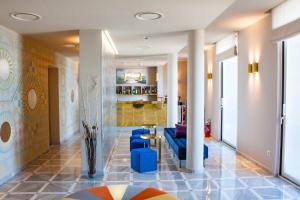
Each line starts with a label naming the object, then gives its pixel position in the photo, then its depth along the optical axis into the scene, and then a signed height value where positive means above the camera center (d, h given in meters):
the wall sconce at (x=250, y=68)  5.85 +0.44
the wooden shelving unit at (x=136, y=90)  14.31 -0.08
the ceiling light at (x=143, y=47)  7.26 +1.17
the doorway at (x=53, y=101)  7.77 -0.36
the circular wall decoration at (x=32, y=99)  5.79 -0.22
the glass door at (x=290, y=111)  4.40 -0.40
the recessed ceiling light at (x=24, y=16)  3.89 +1.11
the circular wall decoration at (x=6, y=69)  4.60 +0.36
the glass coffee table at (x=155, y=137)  5.80 -1.07
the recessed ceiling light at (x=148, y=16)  3.92 +1.12
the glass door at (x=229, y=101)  7.30 -0.38
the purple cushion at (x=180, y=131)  6.43 -1.06
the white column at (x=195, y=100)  5.09 -0.23
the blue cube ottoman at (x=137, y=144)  6.38 -1.34
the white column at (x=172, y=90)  9.02 -0.05
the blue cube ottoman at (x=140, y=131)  7.79 -1.28
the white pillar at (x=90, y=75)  4.96 +0.26
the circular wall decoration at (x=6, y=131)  4.61 -0.76
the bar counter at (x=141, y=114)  10.72 -1.04
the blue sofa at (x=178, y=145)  5.41 -1.25
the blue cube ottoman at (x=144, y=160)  5.12 -1.41
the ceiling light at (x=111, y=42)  5.38 +1.14
